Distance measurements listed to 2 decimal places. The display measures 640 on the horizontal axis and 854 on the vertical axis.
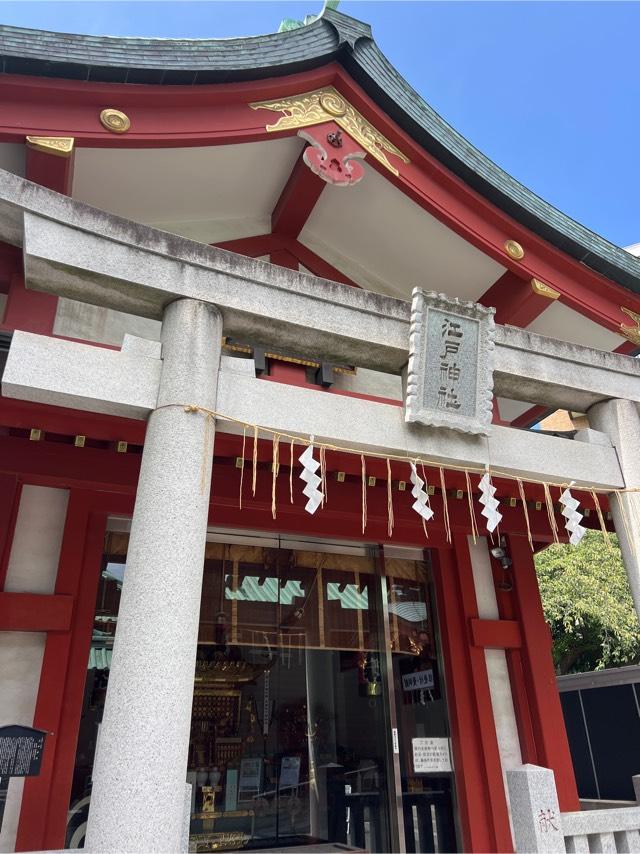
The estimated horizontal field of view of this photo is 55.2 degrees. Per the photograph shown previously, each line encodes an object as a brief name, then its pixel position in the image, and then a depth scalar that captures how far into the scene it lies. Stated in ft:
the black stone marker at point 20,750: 15.03
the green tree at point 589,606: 54.95
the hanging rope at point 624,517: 16.83
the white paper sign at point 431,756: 22.04
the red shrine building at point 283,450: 13.02
